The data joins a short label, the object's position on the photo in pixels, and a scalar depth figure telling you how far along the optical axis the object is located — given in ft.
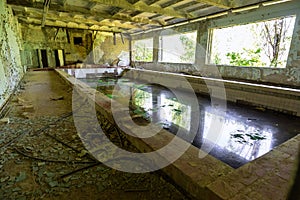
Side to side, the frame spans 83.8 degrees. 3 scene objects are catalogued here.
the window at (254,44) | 17.10
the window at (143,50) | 36.69
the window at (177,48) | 28.17
